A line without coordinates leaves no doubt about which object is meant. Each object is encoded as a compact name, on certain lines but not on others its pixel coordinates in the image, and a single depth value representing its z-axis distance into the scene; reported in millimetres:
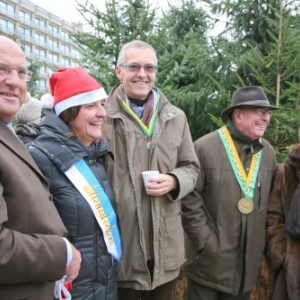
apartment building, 73412
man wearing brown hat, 3361
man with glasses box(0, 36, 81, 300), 1706
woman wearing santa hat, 2334
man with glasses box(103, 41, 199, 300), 2787
